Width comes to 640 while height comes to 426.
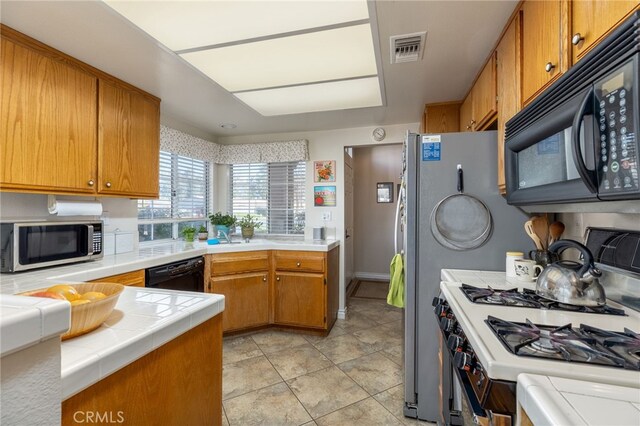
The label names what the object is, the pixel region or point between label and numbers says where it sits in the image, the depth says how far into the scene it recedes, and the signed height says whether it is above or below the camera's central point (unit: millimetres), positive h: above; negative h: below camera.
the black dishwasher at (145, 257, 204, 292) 2131 -489
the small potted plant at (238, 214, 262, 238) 3328 -147
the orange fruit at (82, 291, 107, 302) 803 -232
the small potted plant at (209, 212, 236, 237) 3307 -91
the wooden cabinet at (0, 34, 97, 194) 1530 +525
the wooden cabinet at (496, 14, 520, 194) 1377 +683
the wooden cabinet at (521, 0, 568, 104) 1045 +670
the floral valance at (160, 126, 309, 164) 3119 +750
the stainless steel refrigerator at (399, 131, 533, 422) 1671 -123
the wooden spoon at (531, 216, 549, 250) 1533 -77
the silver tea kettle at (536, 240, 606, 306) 1039 -249
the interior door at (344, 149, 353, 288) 3527 +65
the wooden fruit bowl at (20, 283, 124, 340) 697 -254
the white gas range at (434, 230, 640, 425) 654 -341
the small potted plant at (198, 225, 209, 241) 3236 -233
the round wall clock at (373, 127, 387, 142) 3242 +900
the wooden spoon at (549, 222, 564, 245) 1457 -74
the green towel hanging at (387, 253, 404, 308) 1951 -472
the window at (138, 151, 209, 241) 2943 +133
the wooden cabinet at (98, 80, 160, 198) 2047 +550
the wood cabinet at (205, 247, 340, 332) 2770 -718
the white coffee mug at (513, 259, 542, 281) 1439 -270
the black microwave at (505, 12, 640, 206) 662 +247
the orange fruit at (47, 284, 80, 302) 775 -213
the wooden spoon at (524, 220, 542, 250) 1529 -99
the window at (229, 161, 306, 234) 3686 +260
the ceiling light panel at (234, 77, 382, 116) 2172 +956
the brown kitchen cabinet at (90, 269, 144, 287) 1829 -422
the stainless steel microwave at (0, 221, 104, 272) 1569 -180
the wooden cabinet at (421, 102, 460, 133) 2535 +855
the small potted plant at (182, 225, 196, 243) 3090 -206
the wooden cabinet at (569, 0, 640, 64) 743 +551
